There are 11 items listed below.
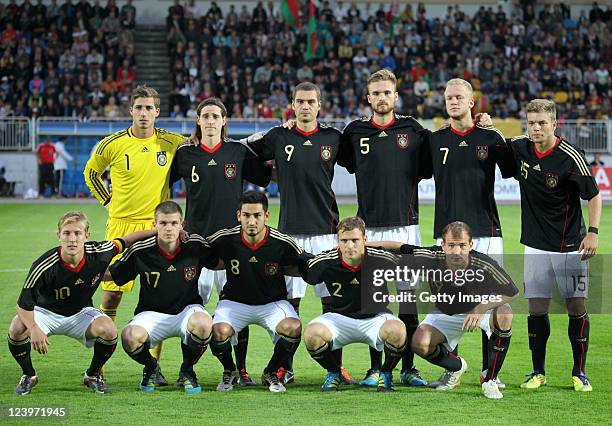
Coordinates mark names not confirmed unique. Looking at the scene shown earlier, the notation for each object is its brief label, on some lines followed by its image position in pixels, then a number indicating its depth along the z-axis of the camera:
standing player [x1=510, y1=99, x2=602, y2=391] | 13.59
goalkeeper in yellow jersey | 15.20
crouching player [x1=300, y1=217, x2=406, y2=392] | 13.37
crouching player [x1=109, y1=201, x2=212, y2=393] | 13.48
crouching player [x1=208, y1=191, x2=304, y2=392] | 13.61
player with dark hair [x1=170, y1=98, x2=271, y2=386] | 14.67
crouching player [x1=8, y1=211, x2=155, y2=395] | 13.34
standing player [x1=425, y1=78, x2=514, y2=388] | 14.17
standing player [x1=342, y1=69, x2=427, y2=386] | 14.46
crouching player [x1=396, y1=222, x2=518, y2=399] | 13.32
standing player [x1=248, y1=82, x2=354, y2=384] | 14.67
